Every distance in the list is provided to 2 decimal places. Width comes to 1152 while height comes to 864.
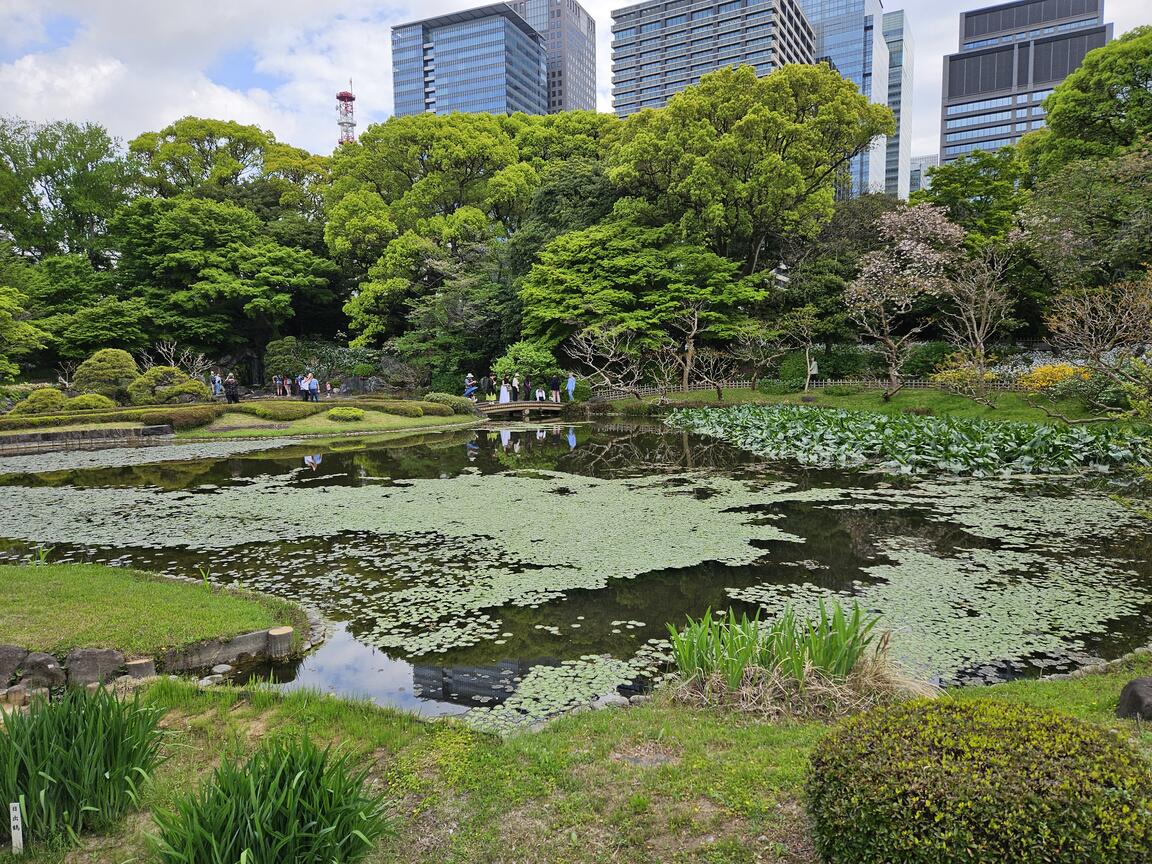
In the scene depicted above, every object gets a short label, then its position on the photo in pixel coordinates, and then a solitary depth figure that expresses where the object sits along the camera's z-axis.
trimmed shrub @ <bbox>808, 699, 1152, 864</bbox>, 1.68
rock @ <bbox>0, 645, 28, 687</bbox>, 3.95
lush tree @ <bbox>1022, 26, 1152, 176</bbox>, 20.42
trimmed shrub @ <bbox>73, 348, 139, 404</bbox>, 21.91
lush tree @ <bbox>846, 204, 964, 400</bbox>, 20.58
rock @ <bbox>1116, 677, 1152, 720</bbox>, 3.10
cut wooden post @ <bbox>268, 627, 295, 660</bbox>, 4.84
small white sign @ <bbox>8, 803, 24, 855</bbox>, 2.24
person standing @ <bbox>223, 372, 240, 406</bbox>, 24.37
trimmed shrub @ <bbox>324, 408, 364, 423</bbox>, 21.20
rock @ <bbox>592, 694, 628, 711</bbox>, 3.86
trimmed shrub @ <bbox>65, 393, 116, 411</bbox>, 19.92
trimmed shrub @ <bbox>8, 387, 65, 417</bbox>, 19.70
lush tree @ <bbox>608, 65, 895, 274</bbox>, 24.30
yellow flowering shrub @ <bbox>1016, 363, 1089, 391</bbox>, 16.53
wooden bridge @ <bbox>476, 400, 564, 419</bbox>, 25.12
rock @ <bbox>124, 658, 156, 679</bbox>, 4.21
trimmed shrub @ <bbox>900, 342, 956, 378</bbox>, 23.47
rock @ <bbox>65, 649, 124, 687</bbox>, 4.11
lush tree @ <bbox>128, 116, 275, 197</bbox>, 35.38
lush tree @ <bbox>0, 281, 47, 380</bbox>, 19.41
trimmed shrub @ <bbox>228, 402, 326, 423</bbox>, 20.53
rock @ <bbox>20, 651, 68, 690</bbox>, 3.98
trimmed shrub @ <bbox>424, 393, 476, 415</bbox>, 24.39
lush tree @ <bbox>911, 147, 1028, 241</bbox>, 25.78
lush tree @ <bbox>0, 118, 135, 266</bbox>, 32.50
